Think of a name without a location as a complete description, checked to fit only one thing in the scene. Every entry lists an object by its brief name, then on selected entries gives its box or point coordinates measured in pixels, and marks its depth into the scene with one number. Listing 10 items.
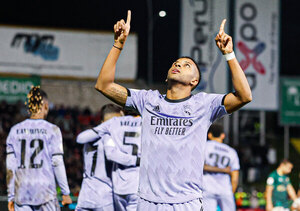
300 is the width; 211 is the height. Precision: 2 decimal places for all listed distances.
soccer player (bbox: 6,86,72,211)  13.37
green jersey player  24.03
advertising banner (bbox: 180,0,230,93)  48.53
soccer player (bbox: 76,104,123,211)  15.71
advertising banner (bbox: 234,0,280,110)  49.69
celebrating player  9.44
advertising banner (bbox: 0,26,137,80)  47.53
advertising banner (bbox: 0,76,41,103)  40.91
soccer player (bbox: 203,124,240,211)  18.89
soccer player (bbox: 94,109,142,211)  15.53
